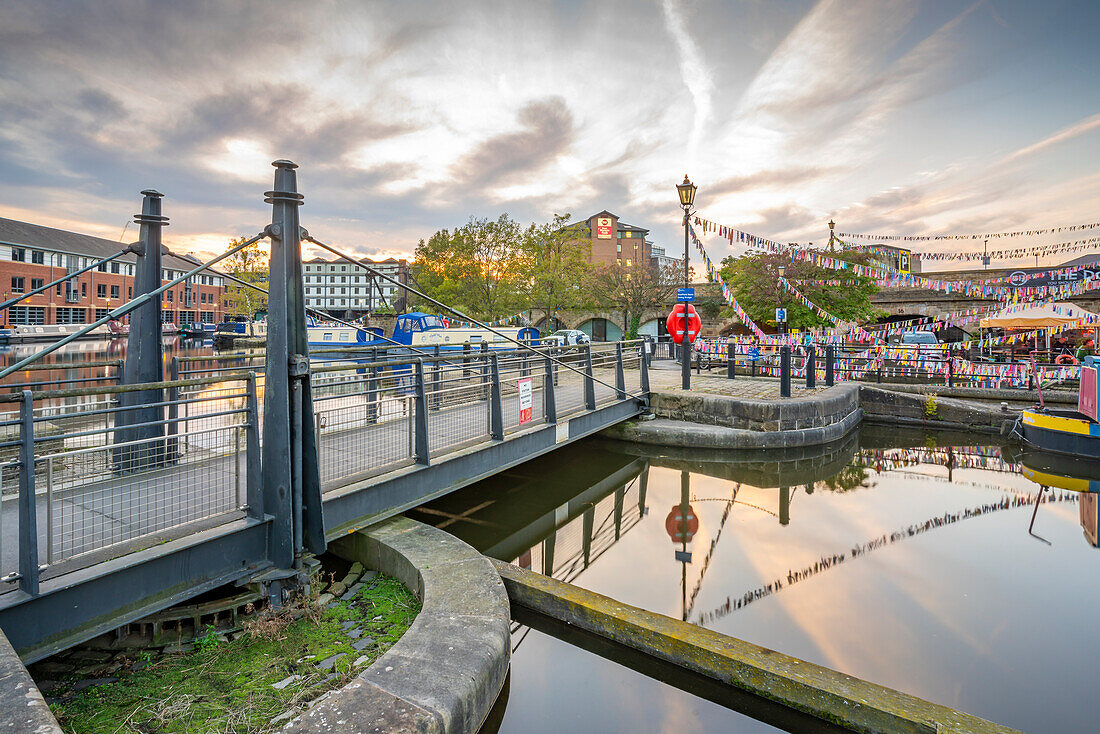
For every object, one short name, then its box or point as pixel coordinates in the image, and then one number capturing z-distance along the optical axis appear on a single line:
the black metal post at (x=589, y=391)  9.95
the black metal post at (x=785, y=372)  12.60
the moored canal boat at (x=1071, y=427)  10.98
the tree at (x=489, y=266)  35.34
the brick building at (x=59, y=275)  50.62
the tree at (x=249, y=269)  50.31
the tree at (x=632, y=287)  38.22
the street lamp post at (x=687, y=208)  12.56
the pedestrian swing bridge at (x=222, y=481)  3.35
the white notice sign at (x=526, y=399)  7.95
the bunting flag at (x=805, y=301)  24.64
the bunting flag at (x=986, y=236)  20.01
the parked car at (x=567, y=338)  29.94
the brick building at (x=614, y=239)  72.69
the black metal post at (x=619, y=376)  11.41
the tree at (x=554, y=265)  36.22
